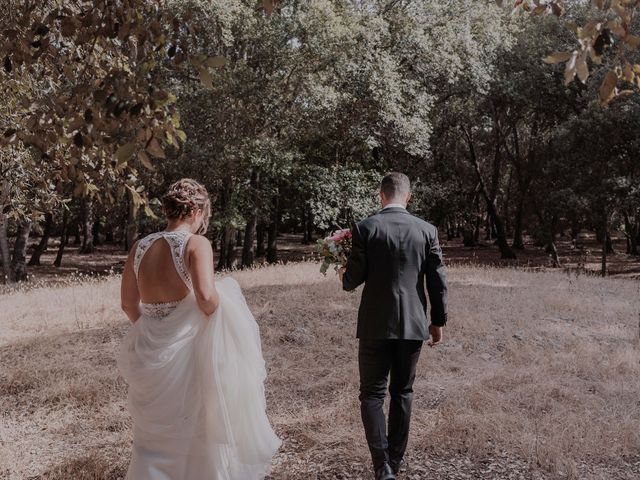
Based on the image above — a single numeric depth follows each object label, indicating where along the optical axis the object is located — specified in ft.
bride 13.71
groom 15.44
